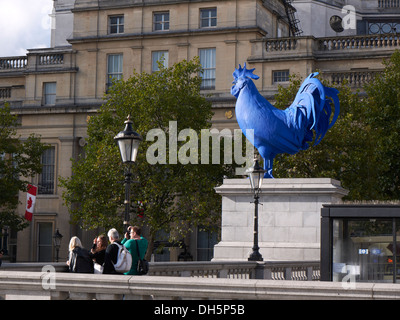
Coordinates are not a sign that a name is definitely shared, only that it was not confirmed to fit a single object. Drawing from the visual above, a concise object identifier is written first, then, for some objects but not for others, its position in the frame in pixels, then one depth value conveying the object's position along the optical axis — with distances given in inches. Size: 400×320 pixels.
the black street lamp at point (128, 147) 677.3
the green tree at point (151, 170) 1664.6
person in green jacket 553.3
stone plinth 1006.4
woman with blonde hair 545.3
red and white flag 1990.8
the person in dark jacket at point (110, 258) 527.3
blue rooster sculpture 1012.5
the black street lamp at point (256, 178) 929.5
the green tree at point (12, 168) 1907.0
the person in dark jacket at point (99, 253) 551.9
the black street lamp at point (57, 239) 1947.6
